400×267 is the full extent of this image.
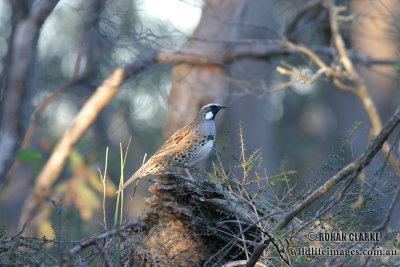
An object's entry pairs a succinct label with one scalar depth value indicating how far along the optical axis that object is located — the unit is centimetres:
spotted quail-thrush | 1480
